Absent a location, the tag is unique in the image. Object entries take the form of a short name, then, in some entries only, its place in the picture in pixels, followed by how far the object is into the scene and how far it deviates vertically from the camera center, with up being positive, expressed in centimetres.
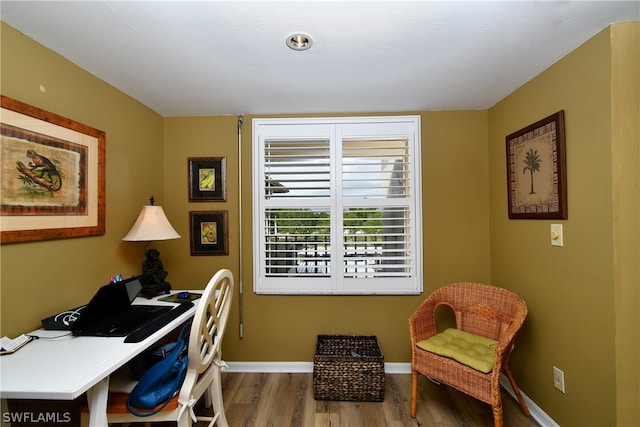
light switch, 163 -13
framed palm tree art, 161 +28
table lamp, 188 -13
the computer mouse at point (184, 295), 195 -56
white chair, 131 -81
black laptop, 136 -53
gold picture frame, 129 +23
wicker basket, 200 -119
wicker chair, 158 -80
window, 239 +6
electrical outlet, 164 -100
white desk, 94 -58
